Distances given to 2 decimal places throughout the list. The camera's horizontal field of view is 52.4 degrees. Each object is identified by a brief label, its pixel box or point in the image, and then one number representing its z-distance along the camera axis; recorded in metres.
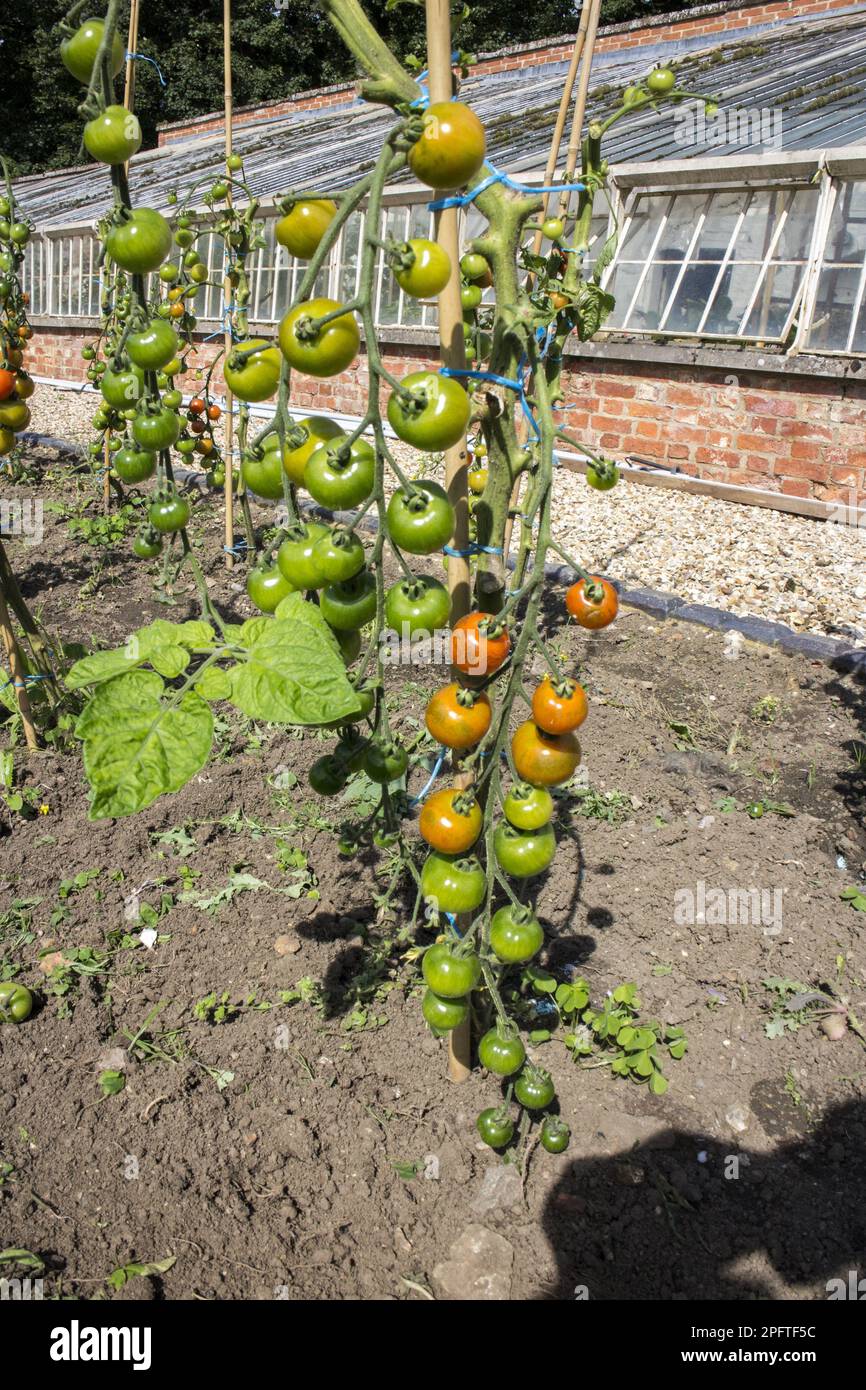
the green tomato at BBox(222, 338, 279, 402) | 1.21
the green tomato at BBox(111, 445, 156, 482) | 1.68
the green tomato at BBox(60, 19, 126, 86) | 1.22
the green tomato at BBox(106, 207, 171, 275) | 1.20
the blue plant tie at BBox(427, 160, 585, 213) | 1.18
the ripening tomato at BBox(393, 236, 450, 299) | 1.05
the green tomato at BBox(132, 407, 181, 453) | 1.55
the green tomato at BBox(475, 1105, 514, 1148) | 1.60
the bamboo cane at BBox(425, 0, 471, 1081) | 1.12
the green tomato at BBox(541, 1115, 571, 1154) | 1.63
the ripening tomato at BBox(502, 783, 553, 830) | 1.29
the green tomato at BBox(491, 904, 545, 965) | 1.39
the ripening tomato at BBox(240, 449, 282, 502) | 1.29
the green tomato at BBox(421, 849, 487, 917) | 1.34
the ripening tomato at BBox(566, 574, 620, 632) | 1.26
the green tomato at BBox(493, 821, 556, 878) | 1.32
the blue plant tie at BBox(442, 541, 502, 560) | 1.36
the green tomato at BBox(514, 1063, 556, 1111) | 1.58
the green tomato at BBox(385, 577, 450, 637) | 1.20
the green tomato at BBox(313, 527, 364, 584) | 1.15
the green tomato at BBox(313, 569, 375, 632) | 1.25
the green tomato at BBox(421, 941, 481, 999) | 1.38
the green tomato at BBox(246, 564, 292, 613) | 1.30
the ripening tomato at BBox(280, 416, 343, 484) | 1.21
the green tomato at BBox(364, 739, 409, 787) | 1.39
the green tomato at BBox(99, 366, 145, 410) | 1.60
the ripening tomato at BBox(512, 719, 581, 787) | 1.27
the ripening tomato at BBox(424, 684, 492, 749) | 1.24
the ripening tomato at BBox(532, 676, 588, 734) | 1.20
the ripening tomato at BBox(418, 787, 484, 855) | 1.31
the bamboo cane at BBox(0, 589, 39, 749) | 2.74
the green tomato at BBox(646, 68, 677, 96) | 1.64
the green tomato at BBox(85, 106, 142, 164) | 1.15
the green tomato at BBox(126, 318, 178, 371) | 1.40
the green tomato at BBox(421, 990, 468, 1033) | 1.48
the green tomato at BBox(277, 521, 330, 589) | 1.18
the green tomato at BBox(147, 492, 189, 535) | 1.82
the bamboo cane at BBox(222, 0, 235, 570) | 3.81
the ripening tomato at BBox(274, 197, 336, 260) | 1.14
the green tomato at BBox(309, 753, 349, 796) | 1.41
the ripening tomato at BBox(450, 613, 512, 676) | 1.19
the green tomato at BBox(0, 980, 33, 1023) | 1.99
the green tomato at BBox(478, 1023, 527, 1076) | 1.50
